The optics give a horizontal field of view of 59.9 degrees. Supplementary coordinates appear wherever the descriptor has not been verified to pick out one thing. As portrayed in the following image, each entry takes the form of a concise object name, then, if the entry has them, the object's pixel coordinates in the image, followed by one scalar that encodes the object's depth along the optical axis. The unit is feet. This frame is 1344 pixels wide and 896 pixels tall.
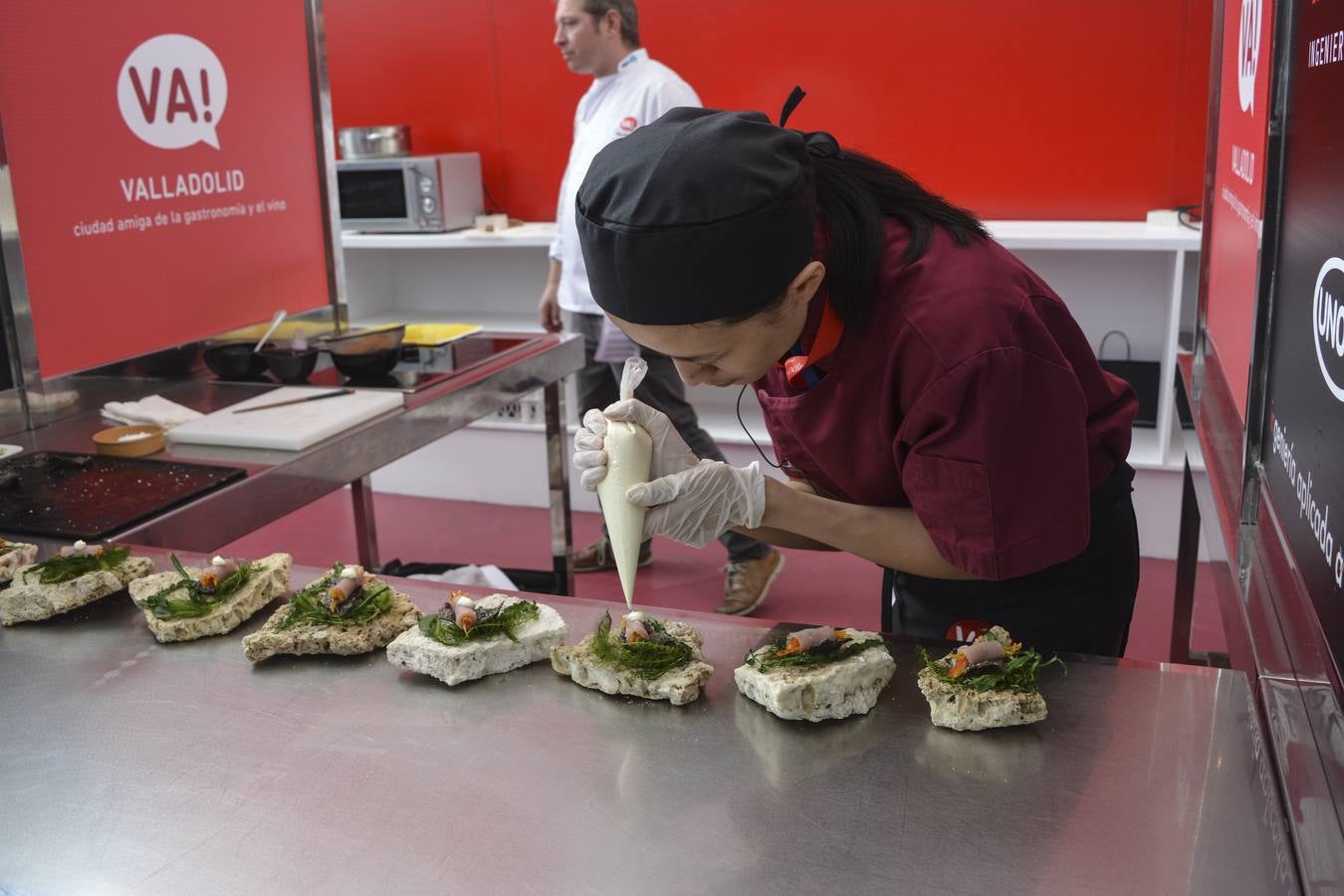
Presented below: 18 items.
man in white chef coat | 12.00
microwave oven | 15.21
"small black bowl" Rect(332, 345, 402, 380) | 8.62
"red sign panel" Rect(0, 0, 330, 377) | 7.33
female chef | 4.18
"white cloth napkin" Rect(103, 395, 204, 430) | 7.59
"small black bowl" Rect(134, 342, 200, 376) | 8.73
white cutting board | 7.14
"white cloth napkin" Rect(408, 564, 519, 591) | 9.84
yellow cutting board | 10.13
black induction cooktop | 5.96
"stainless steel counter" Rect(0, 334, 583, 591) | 6.30
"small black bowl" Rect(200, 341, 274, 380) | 8.77
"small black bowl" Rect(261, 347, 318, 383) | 8.63
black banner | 3.56
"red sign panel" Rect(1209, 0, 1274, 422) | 5.29
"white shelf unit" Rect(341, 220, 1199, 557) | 12.74
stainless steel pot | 15.64
